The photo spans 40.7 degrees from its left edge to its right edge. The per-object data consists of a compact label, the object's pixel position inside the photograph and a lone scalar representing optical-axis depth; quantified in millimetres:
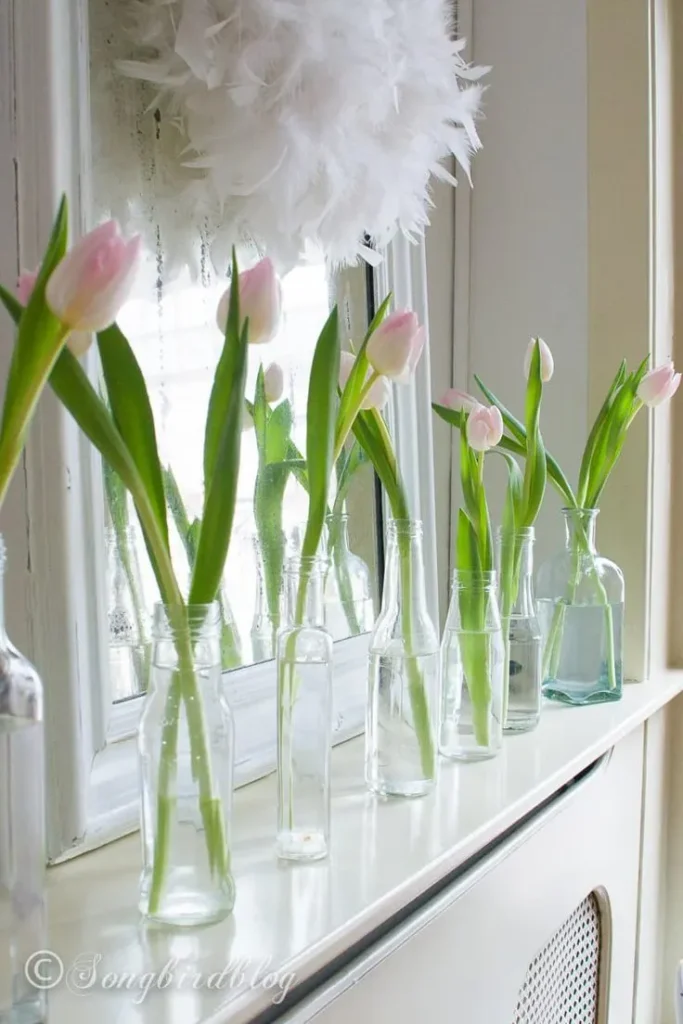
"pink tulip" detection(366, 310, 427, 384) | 561
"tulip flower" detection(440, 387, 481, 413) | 864
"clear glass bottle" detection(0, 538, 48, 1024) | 415
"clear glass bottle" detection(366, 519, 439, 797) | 709
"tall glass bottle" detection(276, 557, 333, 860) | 583
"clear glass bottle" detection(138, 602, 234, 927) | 488
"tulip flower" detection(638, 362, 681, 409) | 938
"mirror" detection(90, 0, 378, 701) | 611
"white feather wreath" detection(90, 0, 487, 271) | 621
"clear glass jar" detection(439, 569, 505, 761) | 794
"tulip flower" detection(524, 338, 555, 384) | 892
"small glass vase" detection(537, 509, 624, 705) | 1009
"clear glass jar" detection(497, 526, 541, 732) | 886
